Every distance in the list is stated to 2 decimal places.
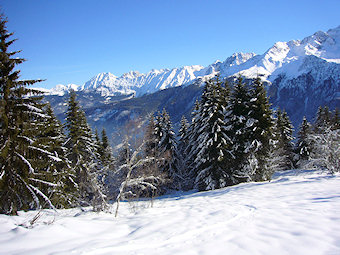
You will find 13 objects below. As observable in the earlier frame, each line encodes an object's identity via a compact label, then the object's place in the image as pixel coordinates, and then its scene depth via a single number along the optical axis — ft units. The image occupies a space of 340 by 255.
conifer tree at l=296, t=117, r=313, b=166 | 108.30
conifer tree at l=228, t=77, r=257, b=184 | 64.49
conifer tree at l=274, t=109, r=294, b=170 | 107.55
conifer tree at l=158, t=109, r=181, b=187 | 86.17
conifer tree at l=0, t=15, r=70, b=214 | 29.30
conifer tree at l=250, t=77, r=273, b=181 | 63.21
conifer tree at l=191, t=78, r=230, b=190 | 64.95
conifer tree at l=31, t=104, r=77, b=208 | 32.86
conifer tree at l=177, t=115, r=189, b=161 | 104.54
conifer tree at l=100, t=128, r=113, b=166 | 117.20
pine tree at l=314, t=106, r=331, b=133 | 111.32
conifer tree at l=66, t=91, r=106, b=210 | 66.08
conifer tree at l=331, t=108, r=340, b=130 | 101.97
